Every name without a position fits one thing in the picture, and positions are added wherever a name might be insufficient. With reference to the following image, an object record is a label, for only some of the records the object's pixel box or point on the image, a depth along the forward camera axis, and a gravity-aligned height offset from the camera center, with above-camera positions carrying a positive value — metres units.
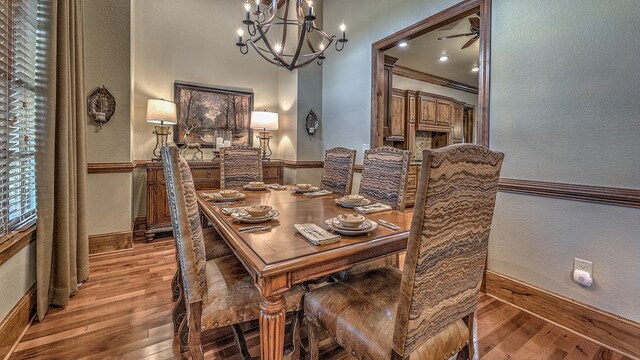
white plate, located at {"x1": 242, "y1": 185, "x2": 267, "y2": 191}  2.43 -0.14
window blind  1.50 +0.34
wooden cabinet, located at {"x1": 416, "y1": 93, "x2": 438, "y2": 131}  5.29 +1.18
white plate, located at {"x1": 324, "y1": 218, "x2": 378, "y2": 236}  1.21 -0.25
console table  3.21 -0.27
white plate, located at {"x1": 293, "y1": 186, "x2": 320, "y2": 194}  2.32 -0.15
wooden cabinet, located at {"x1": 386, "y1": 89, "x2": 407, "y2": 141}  4.99 +1.04
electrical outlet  1.69 -0.56
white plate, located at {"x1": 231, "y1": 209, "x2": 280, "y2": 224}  1.40 -0.23
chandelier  1.92 +1.06
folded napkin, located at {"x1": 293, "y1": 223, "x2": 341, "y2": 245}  1.12 -0.26
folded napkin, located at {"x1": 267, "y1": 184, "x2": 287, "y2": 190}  2.56 -0.14
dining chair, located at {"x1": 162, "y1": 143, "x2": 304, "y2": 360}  1.12 -0.51
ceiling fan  2.94 +1.62
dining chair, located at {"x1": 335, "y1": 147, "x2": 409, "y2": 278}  1.90 -0.05
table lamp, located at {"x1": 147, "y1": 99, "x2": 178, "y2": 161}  3.15 +0.68
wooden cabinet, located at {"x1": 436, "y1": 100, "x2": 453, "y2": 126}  5.59 +1.25
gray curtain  1.73 +0.10
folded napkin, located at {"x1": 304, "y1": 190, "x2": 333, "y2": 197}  2.18 -0.17
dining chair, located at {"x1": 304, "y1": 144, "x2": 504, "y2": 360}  0.78 -0.34
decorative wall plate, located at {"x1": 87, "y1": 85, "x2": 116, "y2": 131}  2.67 +0.63
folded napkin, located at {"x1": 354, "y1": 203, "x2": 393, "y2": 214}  1.64 -0.21
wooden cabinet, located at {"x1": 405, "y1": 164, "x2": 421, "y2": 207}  4.95 -0.12
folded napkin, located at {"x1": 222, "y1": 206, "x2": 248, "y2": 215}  1.57 -0.22
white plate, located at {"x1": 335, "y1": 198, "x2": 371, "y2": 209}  1.75 -0.20
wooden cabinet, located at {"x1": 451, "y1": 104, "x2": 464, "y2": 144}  6.06 +1.13
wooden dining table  0.97 -0.31
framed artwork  3.77 +0.81
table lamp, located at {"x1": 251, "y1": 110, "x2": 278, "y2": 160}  3.80 +0.70
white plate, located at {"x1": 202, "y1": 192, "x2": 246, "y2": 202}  1.93 -0.18
